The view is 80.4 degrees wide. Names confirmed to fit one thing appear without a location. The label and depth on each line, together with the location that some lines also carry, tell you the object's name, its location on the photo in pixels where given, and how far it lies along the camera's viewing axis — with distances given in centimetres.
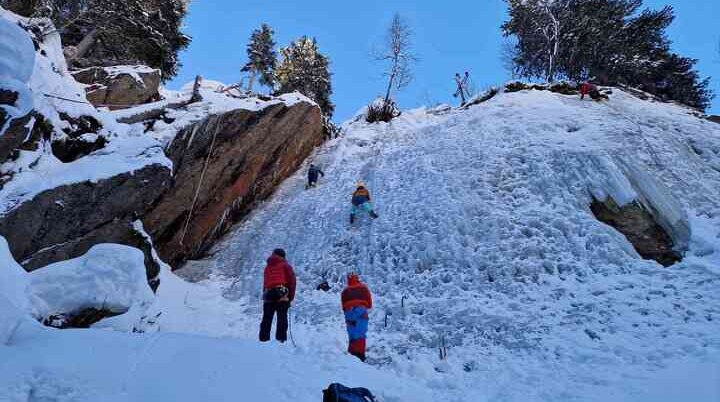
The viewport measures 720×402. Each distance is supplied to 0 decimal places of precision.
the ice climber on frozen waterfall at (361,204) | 1416
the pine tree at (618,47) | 2464
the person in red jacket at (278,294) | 750
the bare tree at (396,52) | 3048
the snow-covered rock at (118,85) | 1636
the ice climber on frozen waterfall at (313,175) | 1847
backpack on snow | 410
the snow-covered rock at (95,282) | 626
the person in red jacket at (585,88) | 1892
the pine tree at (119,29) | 1778
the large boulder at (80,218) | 862
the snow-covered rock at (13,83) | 716
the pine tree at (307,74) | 3045
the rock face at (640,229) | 1029
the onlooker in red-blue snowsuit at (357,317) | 745
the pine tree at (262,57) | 3388
